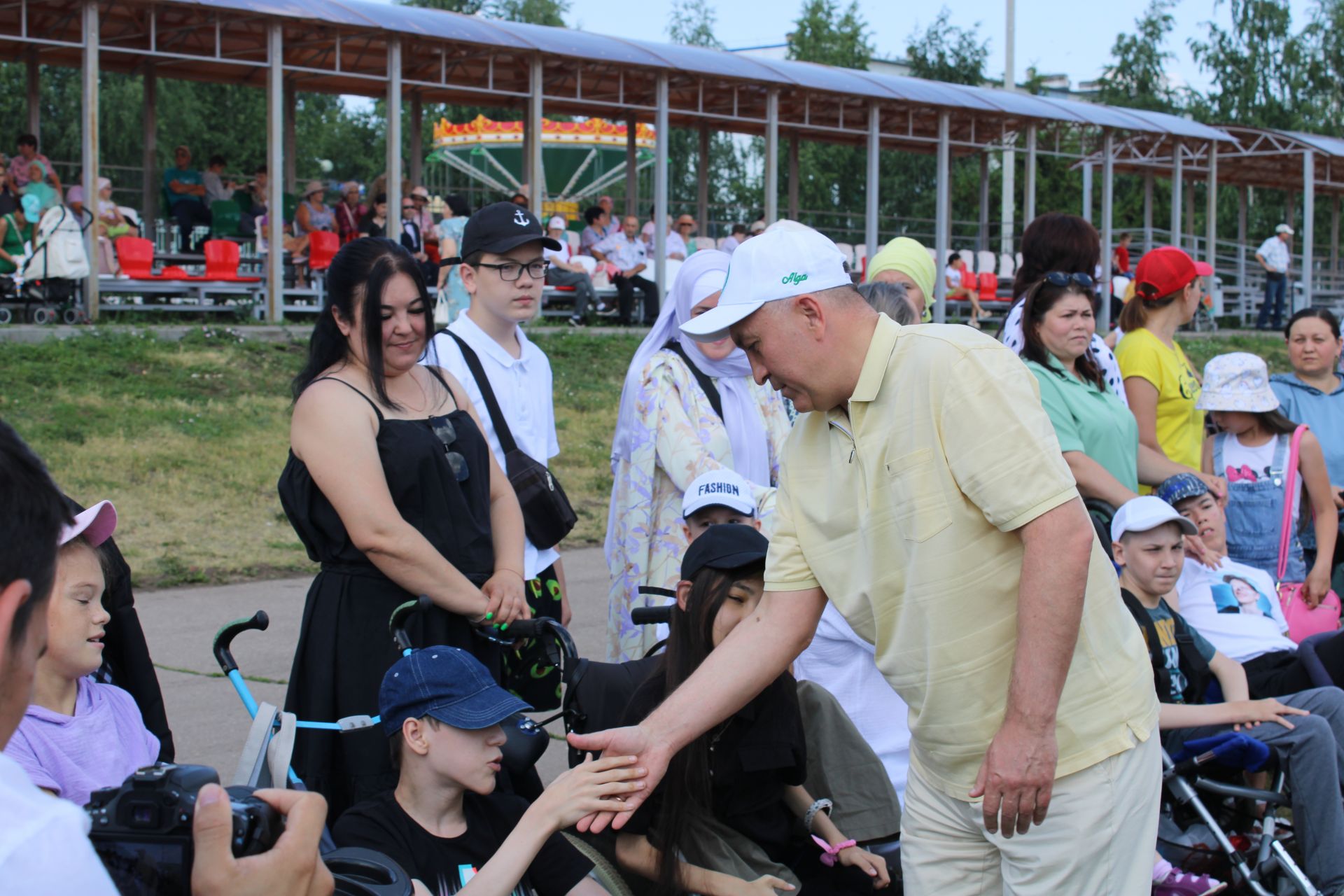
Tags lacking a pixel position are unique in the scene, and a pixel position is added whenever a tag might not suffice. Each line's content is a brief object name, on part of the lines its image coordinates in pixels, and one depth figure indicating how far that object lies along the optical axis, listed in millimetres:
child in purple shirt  2996
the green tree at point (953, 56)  41031
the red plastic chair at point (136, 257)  15586
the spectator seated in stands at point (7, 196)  13875
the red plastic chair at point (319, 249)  16953
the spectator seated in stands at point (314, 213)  17781
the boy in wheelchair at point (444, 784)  3211
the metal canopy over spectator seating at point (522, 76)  15852
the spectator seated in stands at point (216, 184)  19031
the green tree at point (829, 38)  44250
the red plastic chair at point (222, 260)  16297
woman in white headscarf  4746
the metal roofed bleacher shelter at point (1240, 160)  27828
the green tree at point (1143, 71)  43719
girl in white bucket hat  6168
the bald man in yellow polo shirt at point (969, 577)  2484
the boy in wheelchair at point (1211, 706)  4477
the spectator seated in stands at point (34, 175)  14461
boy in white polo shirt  4598
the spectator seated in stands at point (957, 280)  23703
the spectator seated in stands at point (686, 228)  20953
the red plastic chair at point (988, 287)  24891
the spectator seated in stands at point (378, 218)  17125
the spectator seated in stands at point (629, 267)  19156
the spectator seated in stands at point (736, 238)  21141
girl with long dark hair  3576
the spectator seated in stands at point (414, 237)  17016
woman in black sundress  3744
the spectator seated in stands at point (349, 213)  18125
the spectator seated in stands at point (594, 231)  19688
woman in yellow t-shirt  5832
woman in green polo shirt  5039
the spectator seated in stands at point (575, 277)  18172
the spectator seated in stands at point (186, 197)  18391
